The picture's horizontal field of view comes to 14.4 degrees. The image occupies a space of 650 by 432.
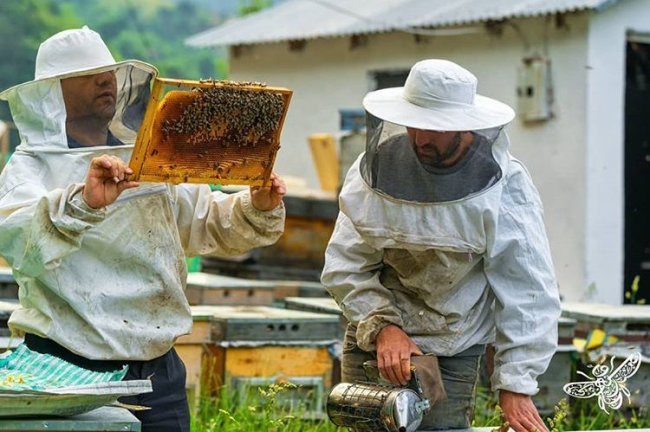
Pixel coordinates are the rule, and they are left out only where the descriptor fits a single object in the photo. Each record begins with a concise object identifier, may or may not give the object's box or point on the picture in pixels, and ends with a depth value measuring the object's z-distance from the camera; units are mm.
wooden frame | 6640
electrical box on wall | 21116
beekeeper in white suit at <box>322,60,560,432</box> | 7382
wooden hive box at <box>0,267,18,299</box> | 12109
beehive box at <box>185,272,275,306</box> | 13075
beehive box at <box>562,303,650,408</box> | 11743
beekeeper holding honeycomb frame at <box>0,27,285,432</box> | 6867
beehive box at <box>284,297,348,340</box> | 12130
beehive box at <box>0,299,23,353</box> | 9929
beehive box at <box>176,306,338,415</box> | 11077
